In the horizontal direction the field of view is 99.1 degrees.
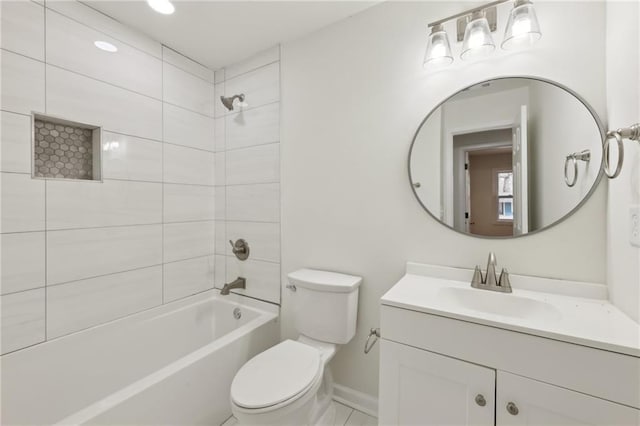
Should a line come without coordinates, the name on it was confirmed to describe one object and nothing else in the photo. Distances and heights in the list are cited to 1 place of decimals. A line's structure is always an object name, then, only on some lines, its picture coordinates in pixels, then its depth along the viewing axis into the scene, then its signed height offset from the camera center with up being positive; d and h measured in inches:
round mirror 44.9 +10.0
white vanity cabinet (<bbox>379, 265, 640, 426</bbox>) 30.1 -19.0
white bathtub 46.4 -32.7
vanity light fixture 44.1 +31.1
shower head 79.2 +32.5
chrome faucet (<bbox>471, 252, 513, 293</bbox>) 46.6 -11.9
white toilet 43.2 -28.9
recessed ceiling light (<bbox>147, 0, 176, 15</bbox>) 58.5 +45.1
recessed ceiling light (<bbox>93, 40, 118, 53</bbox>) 62.2 +38.3
